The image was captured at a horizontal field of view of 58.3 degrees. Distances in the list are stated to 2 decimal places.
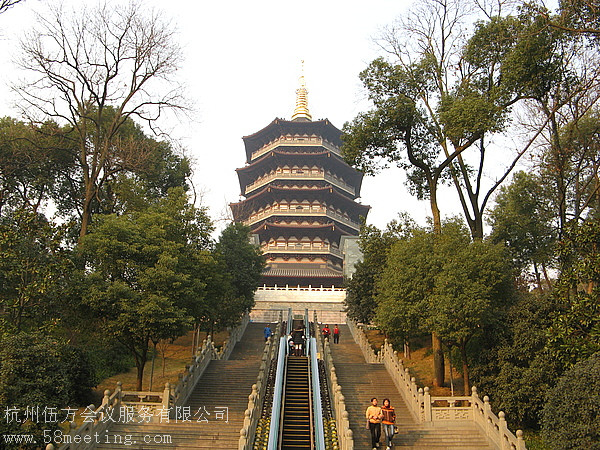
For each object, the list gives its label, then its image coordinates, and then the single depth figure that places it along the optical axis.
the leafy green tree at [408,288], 15.13
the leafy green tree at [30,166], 19.95
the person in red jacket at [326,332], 21.70
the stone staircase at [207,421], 11.07
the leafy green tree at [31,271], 12.41
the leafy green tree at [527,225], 21.39
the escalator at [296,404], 10.96
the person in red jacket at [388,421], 10.28
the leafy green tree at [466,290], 13.34
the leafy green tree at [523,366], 11.92
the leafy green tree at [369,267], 20.31
